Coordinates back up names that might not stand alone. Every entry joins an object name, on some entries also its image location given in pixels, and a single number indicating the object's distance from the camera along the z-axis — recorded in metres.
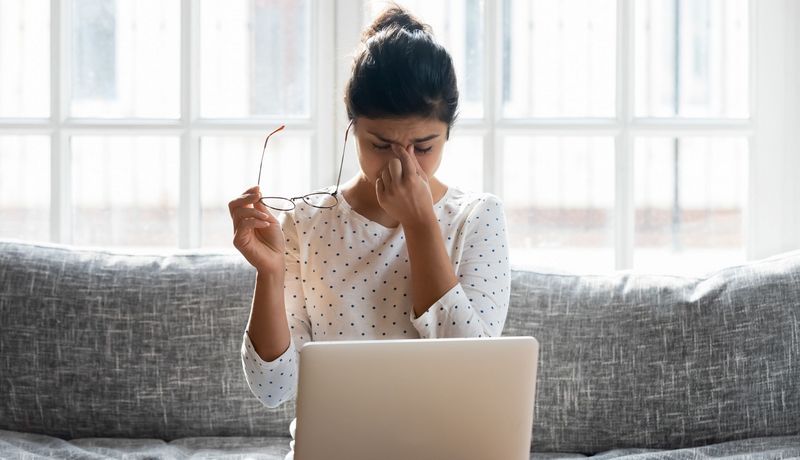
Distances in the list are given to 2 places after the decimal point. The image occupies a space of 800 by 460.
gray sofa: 3.83
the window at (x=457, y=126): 4.34
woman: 3.49
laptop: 3.09
